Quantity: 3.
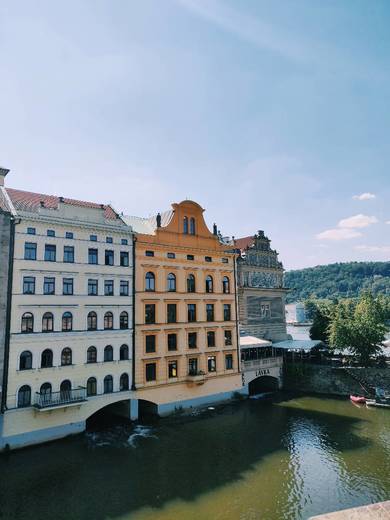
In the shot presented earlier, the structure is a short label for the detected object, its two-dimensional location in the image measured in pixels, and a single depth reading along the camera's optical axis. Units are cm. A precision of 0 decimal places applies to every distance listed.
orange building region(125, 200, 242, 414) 3744
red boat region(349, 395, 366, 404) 4172
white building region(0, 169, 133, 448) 2916
